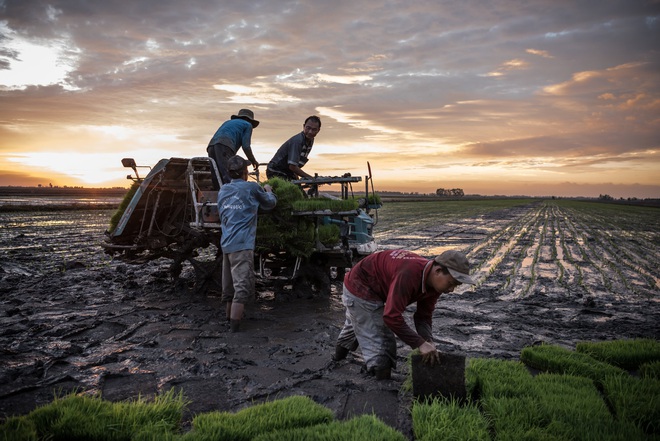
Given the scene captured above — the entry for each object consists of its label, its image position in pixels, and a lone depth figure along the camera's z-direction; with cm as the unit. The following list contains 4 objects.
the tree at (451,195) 14330
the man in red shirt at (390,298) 352
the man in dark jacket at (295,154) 744
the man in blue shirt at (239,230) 573
